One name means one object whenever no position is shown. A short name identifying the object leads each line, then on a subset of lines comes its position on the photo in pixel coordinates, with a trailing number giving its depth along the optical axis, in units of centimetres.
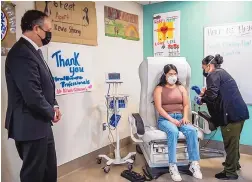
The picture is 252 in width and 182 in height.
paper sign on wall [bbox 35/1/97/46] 253
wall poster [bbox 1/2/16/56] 209
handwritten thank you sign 256
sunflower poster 366
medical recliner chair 260
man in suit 168
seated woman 250
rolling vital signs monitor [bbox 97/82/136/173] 288
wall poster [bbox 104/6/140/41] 324
